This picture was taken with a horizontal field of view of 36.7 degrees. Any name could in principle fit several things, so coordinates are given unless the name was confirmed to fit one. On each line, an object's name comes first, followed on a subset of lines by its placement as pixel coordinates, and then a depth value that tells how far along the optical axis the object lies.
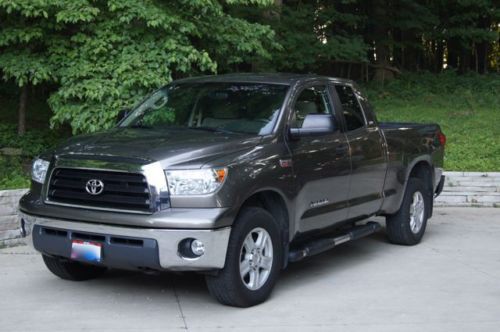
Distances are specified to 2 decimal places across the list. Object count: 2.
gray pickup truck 5.69
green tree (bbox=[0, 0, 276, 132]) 10.12
